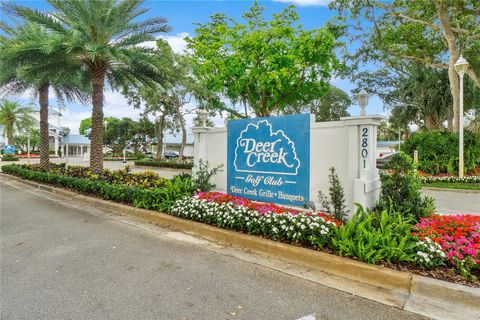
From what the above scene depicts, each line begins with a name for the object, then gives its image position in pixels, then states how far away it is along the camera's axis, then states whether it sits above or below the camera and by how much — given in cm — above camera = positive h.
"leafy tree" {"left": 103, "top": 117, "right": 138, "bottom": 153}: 4383 +424
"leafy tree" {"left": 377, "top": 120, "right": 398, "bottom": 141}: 5842 +616
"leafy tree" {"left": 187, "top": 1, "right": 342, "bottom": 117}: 1684 +632
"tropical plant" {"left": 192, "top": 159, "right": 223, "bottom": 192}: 674 -35
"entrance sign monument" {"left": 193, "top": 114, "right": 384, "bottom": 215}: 467 +6
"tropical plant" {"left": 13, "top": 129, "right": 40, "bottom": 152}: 5053 +344
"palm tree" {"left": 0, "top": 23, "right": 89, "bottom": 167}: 945 +352
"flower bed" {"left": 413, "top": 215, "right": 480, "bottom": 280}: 329 -101
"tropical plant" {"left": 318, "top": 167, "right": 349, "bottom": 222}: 463 -64
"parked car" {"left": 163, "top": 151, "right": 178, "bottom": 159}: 4298 +94
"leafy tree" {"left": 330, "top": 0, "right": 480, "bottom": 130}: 1537 +823
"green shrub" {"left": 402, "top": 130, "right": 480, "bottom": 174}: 1430 +58
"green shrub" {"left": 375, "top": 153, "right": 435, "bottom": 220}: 460 -47
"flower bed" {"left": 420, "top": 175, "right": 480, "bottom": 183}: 1198 -71
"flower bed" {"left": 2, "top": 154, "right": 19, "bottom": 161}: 3549 +6
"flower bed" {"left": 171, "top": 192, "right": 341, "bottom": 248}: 415 -95
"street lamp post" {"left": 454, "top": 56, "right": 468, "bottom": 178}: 1157 +243
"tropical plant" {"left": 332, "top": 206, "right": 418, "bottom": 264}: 349 -101
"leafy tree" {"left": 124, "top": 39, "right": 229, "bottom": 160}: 1905 +464
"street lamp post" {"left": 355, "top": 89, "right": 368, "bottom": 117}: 477 +105
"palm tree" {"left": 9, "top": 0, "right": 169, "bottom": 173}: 921 +421
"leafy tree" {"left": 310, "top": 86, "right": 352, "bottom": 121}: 3797 +747
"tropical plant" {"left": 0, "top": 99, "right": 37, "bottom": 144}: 3797 +562
